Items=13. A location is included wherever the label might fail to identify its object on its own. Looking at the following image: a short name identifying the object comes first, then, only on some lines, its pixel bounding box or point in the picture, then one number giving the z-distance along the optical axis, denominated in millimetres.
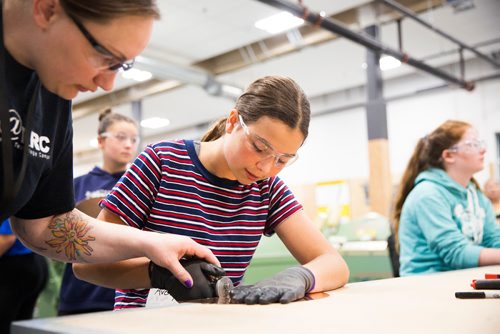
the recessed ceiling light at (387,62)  6918
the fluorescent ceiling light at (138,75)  7036
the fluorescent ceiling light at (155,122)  11094
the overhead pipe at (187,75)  6719
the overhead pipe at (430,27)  5154
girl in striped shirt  1337
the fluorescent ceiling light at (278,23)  5994
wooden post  6691
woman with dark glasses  863
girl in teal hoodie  2105
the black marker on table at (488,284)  1307
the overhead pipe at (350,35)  4420
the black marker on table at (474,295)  1145
